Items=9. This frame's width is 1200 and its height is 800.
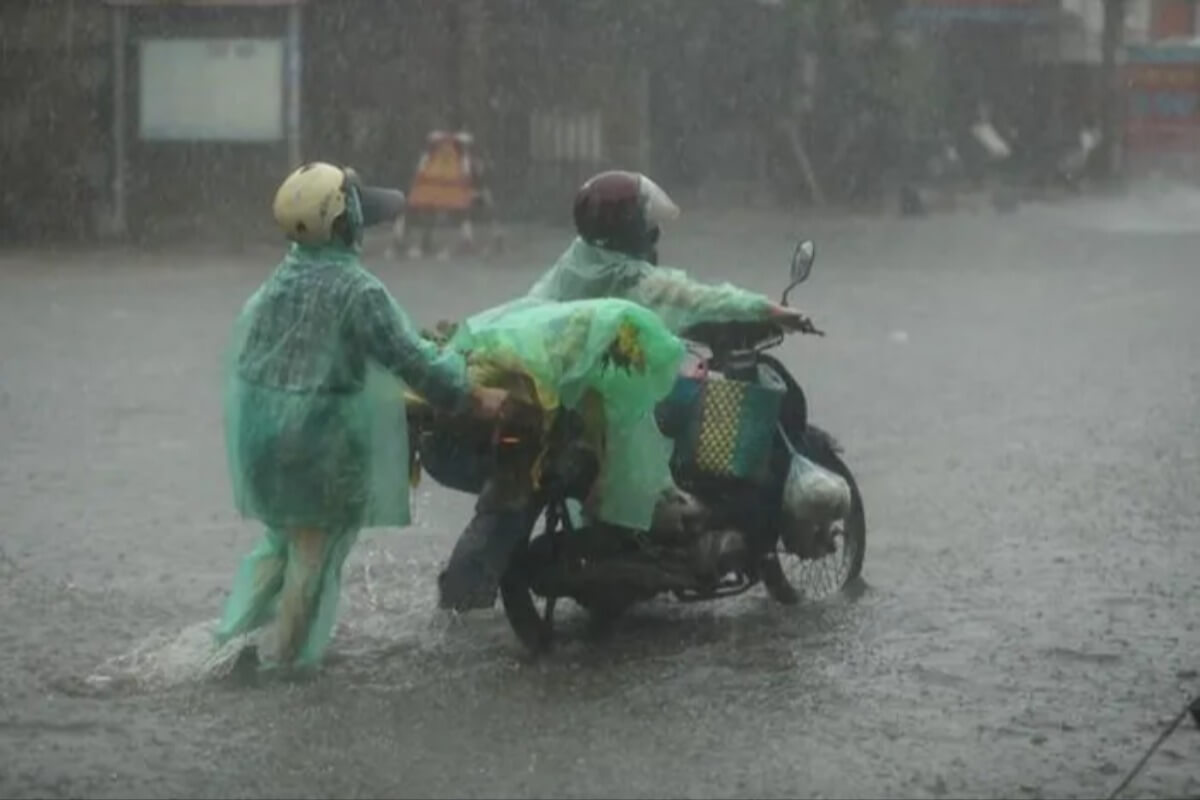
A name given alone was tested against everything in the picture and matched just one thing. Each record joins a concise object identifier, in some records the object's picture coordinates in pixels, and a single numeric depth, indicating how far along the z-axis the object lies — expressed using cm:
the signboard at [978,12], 4012
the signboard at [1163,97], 5153
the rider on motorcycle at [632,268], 763
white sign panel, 2823
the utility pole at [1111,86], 4709
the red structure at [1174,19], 6016
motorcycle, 725
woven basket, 757
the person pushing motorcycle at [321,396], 682
